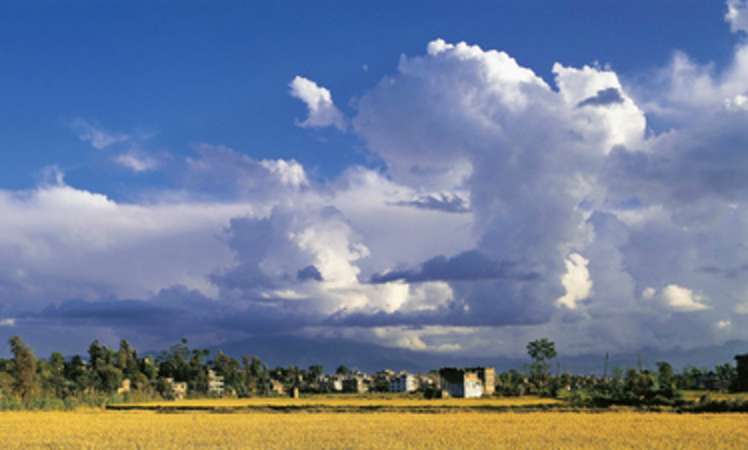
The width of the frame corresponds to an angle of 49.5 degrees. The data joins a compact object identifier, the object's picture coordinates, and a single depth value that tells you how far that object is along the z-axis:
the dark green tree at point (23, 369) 153.38
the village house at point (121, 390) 175.02
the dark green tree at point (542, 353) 181.75
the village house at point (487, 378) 185.16
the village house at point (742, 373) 134.88
